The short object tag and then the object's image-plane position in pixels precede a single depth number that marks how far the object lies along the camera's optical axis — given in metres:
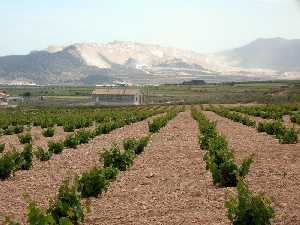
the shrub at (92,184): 18.81
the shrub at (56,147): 32.44
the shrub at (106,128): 47.28
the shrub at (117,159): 24.40
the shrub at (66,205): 14.80
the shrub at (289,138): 32.59
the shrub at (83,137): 38.13
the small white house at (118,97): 159.88
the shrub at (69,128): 54.66
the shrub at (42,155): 29.15
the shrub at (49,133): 48.16
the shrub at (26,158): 26.38
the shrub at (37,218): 11.90
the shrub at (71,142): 35.75
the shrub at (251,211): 12.82
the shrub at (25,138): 41.22
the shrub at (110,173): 20.72
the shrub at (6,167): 23.92
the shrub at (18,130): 55.28
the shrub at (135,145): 30.09
